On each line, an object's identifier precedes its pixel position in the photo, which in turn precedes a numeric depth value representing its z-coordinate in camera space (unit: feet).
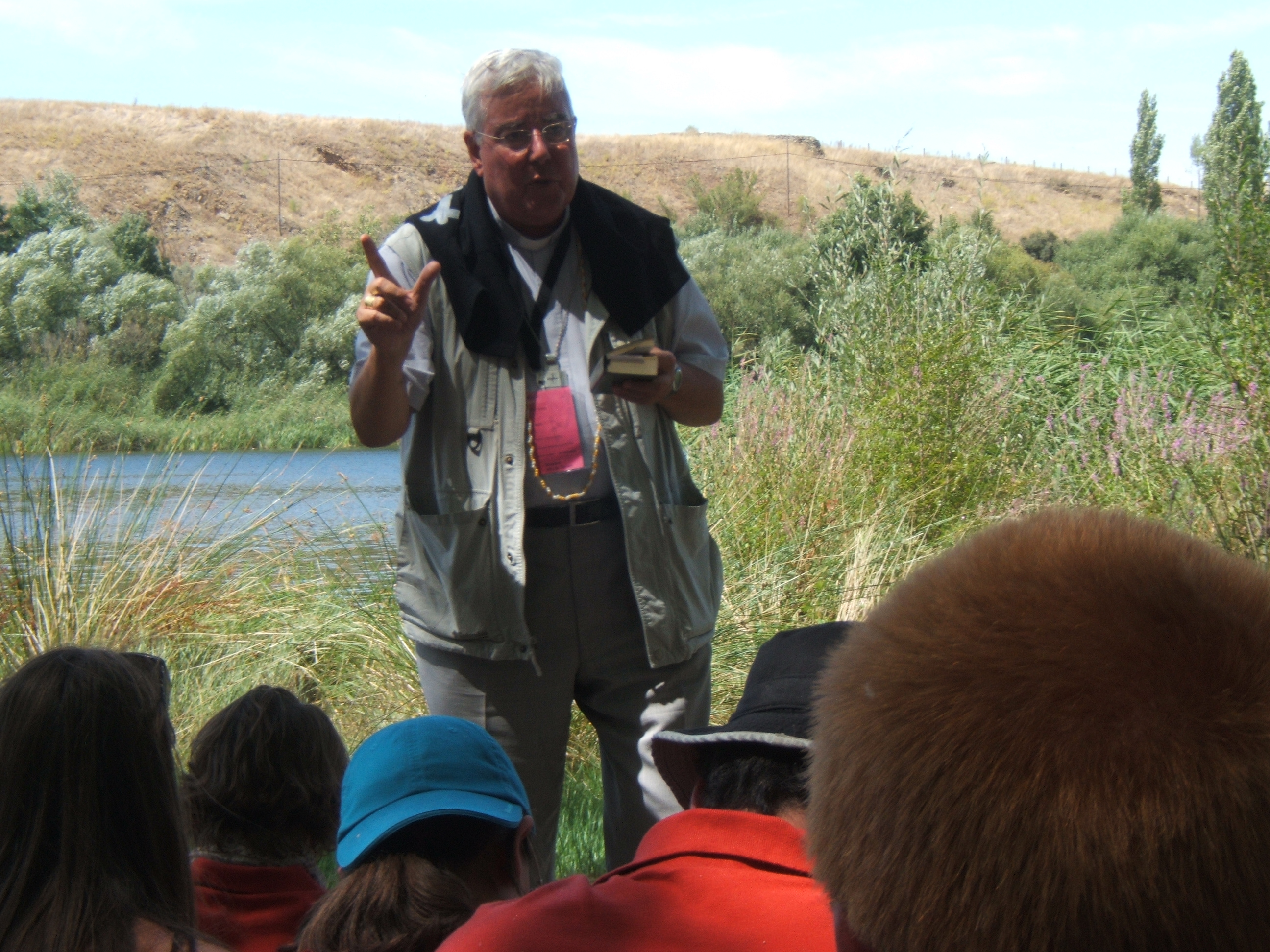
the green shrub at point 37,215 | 126.82
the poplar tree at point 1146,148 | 218.38
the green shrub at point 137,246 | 125.90
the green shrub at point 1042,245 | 173.99
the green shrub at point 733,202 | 181.47
